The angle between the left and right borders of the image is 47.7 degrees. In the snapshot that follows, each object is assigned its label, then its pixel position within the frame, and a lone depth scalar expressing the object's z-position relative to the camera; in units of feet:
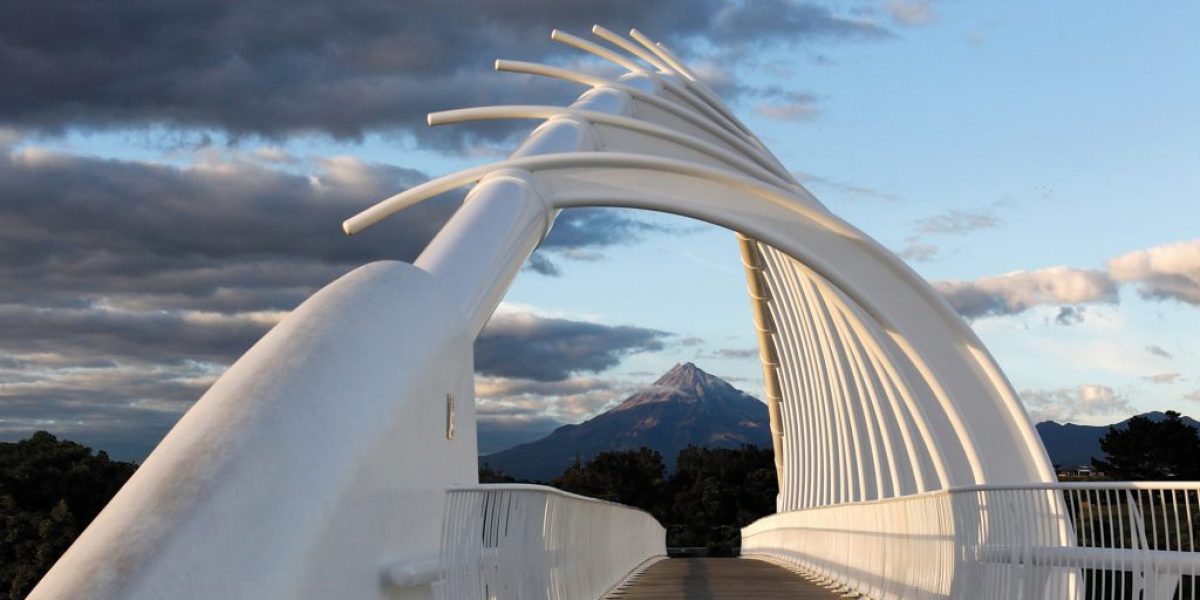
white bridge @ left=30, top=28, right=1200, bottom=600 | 20.34
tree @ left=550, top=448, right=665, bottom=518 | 439.63
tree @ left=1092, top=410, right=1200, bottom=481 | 267.80
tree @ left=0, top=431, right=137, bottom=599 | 232.94
